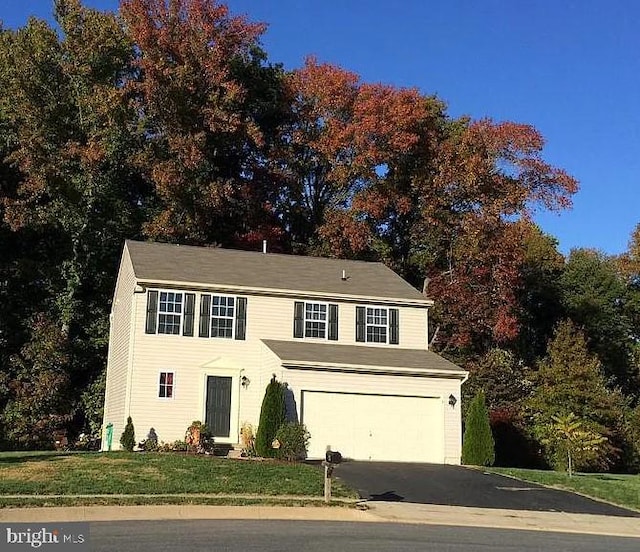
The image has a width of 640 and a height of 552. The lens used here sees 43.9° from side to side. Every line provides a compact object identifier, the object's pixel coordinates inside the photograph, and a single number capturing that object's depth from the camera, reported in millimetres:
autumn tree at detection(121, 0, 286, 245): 35562
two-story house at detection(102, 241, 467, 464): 24625
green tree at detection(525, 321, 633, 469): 30328
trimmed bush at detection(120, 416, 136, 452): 24125
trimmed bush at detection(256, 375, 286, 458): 22891
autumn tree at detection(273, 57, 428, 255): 38031
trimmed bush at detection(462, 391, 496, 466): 24750
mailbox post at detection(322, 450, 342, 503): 15308
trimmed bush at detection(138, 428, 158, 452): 24094
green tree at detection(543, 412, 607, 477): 24016
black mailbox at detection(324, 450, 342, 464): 15289
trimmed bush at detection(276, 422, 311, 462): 22062
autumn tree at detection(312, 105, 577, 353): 37219
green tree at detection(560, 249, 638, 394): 45125
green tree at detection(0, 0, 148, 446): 33344
